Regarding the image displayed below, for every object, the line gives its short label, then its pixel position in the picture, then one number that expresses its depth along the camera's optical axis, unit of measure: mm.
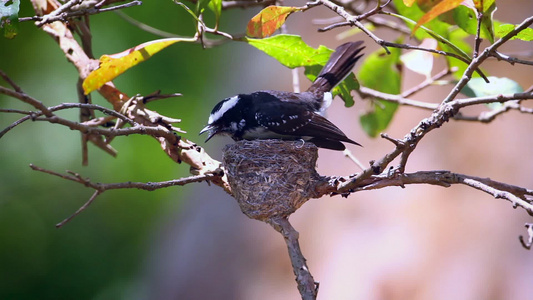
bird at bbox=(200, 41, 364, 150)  6945
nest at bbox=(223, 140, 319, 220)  5421
